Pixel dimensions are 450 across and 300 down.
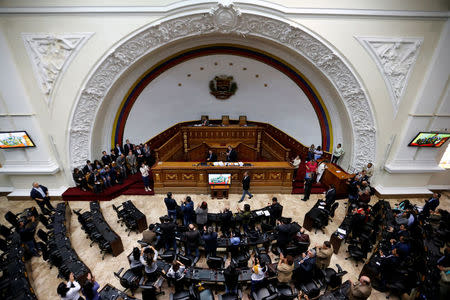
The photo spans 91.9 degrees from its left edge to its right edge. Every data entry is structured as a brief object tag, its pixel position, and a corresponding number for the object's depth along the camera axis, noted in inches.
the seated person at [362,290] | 157.8
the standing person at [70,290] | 160.9
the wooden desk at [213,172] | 332.8
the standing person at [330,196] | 275.8
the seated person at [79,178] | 334.0
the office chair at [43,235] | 231.5
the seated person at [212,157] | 383.6
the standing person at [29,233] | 228.7
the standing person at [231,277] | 172.7
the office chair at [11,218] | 252.2
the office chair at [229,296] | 182.9
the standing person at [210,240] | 210.4
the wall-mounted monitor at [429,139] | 312.2
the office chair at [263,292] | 183.8
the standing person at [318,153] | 395.2
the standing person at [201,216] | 249.3
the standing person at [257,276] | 179.2
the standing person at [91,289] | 156.4
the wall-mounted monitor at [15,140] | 301.6
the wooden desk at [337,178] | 335.0
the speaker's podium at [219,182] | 325.1
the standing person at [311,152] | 406.6
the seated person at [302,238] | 215.5
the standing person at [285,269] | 179.8
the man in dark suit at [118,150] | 387.7
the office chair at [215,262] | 199.8
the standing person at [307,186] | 317.4
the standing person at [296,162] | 369.7
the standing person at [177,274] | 173.6
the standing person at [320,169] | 363.9
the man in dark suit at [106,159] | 366.7
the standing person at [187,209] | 251.1
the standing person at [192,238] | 210.2
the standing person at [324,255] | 196.2
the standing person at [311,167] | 331.3
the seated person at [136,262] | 191.8
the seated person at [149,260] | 186.1
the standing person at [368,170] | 333.0
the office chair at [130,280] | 184.5
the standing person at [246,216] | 241.0
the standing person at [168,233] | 220.5
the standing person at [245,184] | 309.7
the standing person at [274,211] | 255.4
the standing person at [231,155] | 390.0
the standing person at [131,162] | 376.8
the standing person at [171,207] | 259.6
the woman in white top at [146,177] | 327.9
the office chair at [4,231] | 243.6
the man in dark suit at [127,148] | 400.5
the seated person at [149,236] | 216.1
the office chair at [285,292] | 168.4
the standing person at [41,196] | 286.7
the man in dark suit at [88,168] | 338.6
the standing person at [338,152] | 379.6
